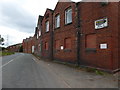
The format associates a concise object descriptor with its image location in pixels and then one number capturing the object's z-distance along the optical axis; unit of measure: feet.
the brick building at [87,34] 21.21
